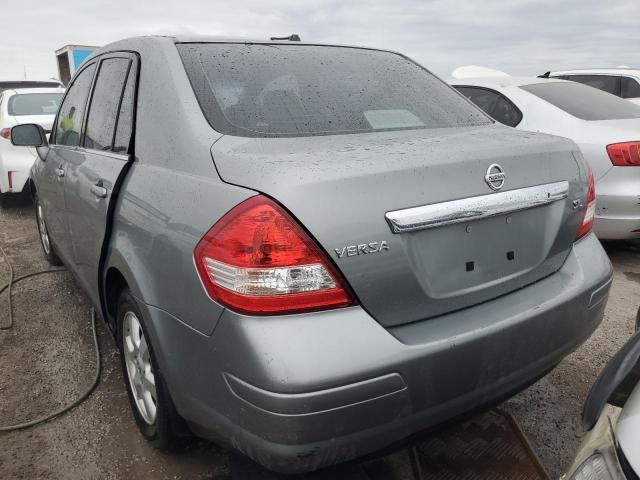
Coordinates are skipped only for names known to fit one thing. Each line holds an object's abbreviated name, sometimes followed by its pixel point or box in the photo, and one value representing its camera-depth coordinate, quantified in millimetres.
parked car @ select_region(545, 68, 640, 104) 8078
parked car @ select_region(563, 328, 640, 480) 1019
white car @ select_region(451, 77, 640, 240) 3850
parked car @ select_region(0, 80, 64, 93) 8861
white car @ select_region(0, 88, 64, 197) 5906
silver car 1381
